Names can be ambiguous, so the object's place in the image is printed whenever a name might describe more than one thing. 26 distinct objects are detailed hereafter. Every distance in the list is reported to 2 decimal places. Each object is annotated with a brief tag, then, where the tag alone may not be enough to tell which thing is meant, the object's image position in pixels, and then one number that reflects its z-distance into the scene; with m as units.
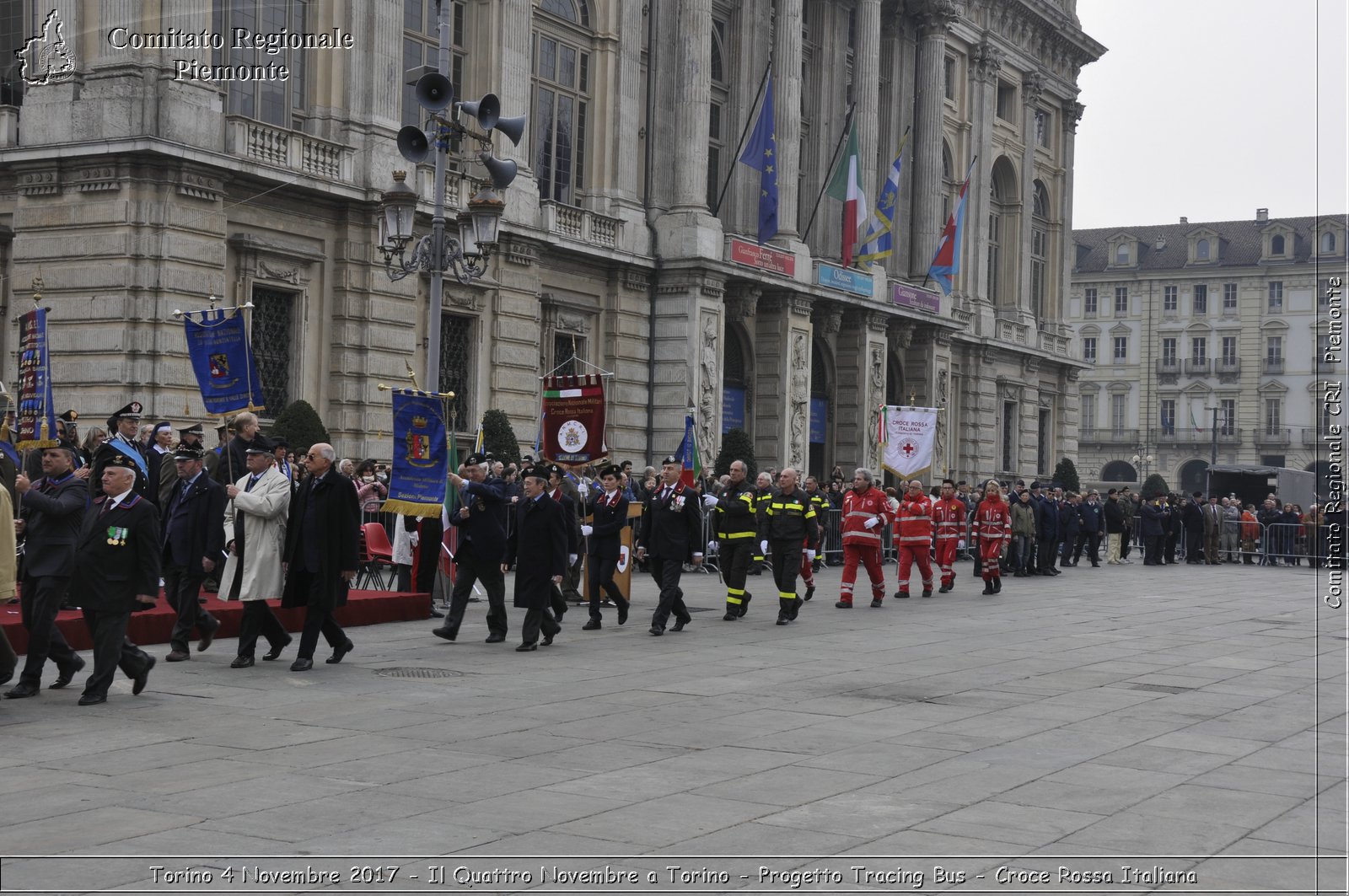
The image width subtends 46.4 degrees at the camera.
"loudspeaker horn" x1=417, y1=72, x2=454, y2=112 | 17.80
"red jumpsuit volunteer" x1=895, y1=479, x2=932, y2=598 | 24.03
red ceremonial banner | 20.59
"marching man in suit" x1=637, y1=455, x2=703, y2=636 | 17.23
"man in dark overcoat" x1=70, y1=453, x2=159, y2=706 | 11.28
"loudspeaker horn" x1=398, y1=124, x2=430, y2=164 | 18.48
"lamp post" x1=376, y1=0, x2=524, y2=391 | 18.14
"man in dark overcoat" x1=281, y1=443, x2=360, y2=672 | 13.31
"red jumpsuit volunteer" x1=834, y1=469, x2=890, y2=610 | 21.78
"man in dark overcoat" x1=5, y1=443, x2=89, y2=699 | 11.28
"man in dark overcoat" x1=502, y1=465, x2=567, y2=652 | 15.41
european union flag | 35.47
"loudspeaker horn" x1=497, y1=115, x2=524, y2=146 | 18.34
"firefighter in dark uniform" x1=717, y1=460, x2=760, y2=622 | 19.20
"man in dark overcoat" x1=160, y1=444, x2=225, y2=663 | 13.48
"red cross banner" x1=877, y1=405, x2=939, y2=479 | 31.16
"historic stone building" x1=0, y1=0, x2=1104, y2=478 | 23.92
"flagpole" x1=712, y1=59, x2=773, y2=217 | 35.19
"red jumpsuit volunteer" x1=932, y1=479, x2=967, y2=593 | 26.81
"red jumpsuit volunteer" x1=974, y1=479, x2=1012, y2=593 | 25.73
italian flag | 38.75
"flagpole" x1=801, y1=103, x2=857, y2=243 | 38.28
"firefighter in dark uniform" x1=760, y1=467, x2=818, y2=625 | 19.16
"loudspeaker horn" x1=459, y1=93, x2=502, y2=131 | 18.38
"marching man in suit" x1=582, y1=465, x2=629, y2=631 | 17.77
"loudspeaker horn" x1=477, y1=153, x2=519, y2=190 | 18.34
